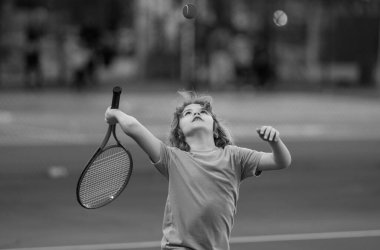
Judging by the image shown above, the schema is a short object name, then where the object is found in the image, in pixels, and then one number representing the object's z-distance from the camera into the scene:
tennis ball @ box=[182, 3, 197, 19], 10.85
